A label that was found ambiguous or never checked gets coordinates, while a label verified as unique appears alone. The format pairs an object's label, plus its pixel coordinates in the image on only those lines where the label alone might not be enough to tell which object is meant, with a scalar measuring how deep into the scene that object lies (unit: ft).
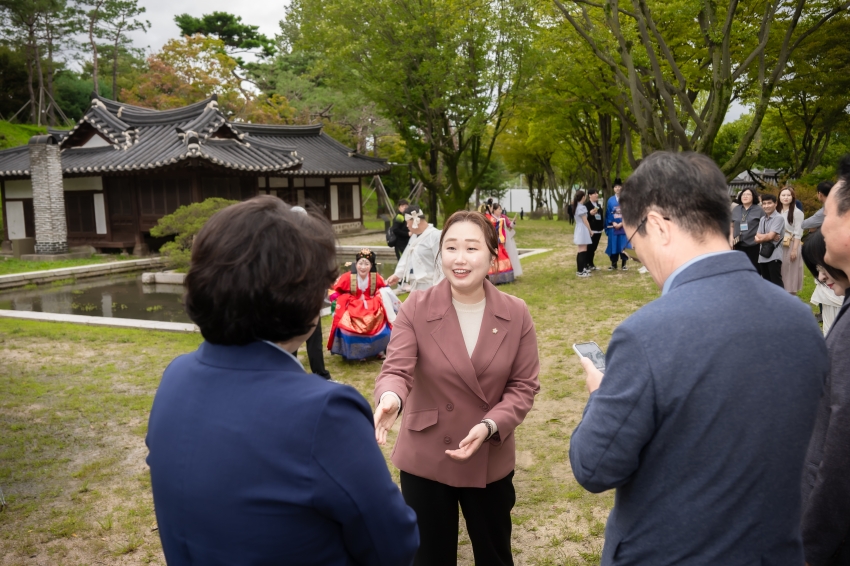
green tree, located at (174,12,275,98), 116.78
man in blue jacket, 4.53
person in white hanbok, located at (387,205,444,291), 26.09
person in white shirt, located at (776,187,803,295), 27.48
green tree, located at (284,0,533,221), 62.49
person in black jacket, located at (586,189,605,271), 41.88
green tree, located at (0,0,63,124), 99.45
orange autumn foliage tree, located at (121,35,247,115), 93.66
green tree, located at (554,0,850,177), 33.60
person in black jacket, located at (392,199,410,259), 41.70
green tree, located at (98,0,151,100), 116.06
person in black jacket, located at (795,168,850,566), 5.54
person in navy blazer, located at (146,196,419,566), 4.13
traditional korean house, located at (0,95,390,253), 63.31
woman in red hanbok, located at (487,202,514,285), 39.93
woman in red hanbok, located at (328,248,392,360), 23.44
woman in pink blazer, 8.14
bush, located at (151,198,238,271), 42.52
